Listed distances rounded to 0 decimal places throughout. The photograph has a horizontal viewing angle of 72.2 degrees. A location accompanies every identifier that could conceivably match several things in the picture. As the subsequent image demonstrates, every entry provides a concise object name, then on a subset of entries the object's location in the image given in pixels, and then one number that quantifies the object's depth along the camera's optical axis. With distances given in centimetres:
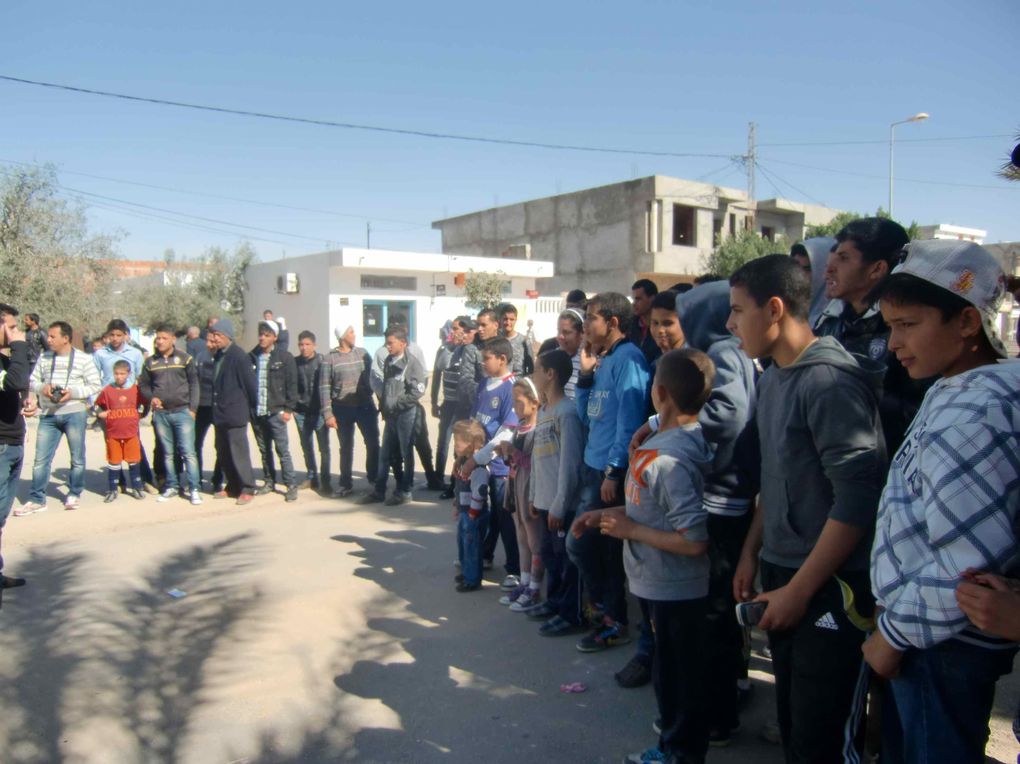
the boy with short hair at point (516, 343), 758
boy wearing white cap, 156
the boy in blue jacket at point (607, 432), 392
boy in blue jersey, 521
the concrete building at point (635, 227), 3127
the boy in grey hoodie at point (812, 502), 208
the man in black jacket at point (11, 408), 508
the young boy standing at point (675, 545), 276
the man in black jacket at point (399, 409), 770
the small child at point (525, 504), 469
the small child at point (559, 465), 421
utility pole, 3419
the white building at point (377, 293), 2334
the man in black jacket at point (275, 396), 794
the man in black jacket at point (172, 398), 779
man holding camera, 737
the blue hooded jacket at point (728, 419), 297
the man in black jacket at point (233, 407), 770
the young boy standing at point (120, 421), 777
